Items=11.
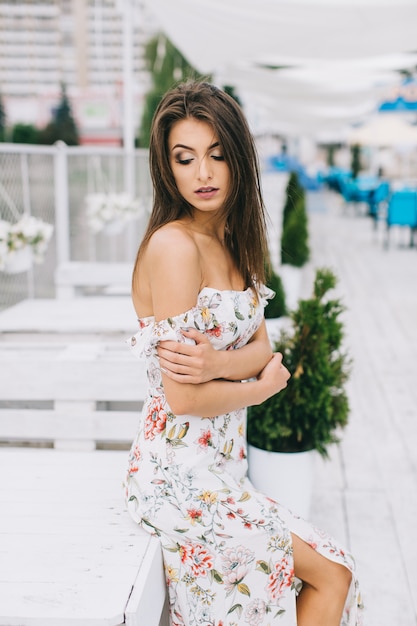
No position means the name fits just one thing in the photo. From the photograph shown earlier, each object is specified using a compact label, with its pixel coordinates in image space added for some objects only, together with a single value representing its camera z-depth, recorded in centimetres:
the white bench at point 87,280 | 456
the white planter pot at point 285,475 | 238
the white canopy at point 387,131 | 1603
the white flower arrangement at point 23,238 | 354
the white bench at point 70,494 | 140
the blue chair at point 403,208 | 1100
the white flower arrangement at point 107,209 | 553
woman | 152
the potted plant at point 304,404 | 235
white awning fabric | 440
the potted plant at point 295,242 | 770
